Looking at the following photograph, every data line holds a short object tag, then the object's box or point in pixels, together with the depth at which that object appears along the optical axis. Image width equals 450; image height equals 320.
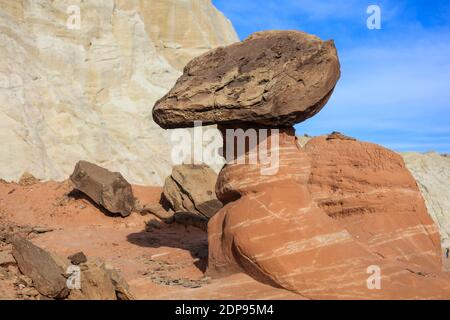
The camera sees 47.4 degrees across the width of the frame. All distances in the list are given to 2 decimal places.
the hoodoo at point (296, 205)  5.30
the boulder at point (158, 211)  11.69
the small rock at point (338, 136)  8.11
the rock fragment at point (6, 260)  5.94
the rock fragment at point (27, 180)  12.98
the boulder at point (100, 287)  5.15
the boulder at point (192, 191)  12.02
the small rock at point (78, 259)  6.21
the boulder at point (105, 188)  11.45
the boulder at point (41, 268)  5.23
